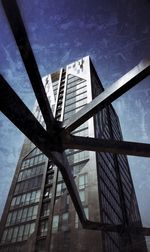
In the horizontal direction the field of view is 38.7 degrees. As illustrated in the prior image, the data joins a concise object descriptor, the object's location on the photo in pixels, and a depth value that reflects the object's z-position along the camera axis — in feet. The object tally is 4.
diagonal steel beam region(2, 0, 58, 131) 9.87
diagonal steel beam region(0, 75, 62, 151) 11.13
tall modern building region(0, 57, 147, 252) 79.80
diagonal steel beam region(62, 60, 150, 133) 12.57
